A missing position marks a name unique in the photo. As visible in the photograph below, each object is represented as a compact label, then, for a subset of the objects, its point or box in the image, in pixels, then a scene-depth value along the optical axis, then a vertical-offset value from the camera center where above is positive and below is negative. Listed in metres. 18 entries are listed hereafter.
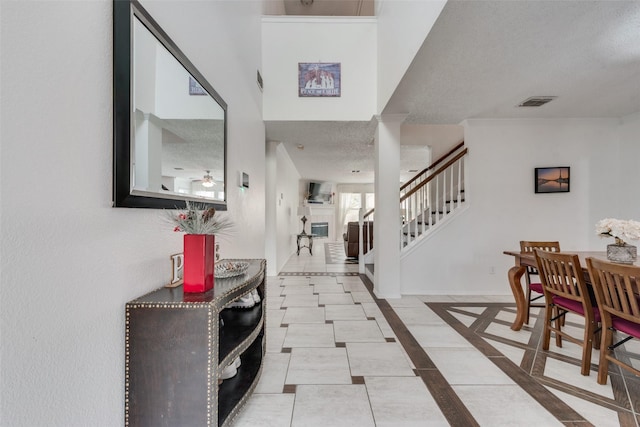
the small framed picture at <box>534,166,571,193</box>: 4.00 +0.53
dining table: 2.68 -0.66
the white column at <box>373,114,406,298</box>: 3.84 +0.10
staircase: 4.08 +0.24
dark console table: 1.12 -0.63
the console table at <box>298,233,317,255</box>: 8.29 -0.74
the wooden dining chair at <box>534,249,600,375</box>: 1.99 -0.64
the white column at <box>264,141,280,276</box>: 5.19 +0.04
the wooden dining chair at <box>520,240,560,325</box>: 2.76 -0.43
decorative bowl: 1.60 -0.35
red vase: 1.31 -0.24
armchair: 6.57 -0.65
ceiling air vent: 3.32 +1.46
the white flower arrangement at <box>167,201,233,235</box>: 1.33 -0.04
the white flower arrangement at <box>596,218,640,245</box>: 2.14 -0.13
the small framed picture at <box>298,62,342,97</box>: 3.96 +2.01
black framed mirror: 1.08 +0.49
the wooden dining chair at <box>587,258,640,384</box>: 1.64 -0.57
